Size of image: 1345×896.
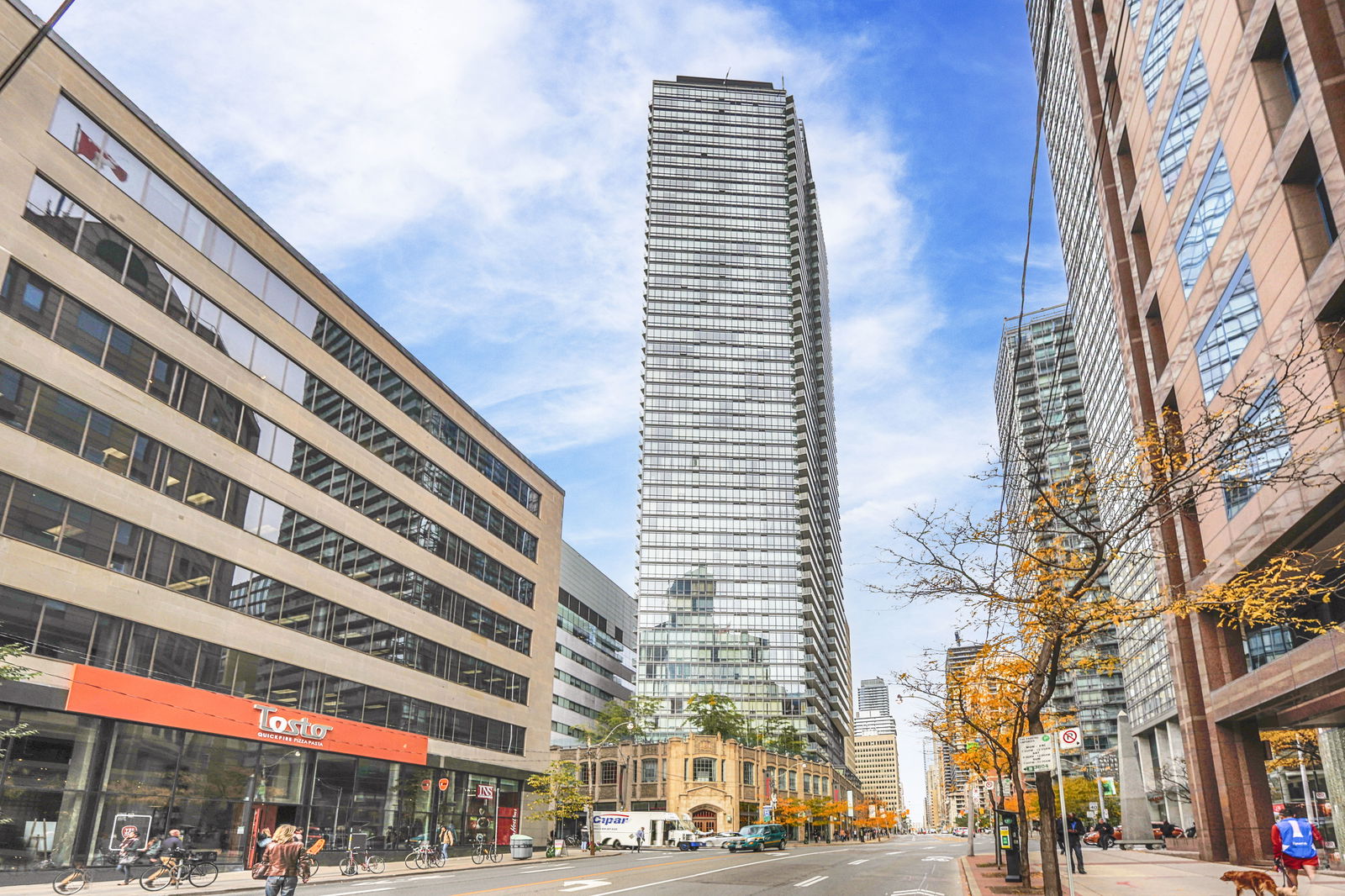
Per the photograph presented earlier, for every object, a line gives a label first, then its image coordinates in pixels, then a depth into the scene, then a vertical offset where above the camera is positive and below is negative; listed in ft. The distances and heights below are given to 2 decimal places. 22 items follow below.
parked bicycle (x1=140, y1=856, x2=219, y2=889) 73.29 -8.97
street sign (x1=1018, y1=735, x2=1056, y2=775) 47.42 +0.94
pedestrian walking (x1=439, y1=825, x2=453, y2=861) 121.80 -9.99
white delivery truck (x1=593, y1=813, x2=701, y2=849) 214.28 -14.64
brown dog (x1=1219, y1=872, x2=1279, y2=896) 41.81 -4.82
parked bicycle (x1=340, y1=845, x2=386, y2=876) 101.19 -11.15
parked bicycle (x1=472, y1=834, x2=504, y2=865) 134.10 -12.62
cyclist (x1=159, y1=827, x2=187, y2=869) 75.26 -7.44
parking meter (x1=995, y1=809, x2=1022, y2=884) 78.64 -6.40
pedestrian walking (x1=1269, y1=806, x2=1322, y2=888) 43.78 -3.35
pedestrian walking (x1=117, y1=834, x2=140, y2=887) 77.71 -7.86
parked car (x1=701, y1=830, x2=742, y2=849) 234.99 -17.85
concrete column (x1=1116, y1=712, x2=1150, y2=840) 206.46 -4.10
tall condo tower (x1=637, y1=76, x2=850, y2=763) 483.92 +188.29
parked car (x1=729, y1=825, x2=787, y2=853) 174.60 -12.92
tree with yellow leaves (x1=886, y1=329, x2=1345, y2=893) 47.42 +13.15
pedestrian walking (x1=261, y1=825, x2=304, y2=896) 40.11 -4.29
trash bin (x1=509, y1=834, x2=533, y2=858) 140.26 -11.87
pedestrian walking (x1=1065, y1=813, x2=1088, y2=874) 91.50 -7.52
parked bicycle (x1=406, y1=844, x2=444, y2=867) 119.14 -11.99
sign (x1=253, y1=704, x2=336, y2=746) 103.50 +4.00
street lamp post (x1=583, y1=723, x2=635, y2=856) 301.02 -0.85
